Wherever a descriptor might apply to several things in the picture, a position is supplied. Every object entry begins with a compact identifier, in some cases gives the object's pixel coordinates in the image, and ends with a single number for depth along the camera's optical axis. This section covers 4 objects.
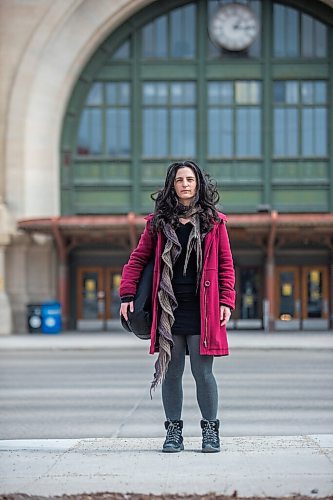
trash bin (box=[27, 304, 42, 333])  33.19
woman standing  7.02
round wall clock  34.66
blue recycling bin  33.03
